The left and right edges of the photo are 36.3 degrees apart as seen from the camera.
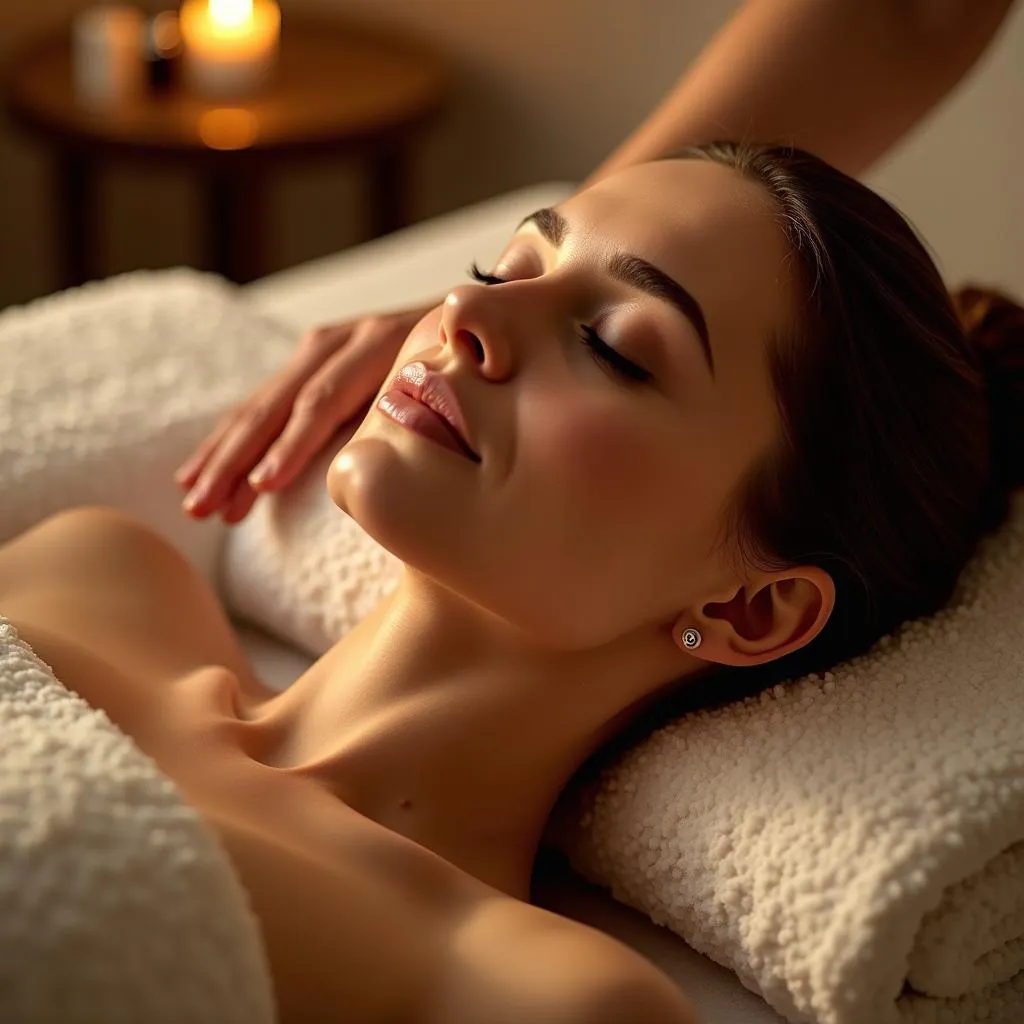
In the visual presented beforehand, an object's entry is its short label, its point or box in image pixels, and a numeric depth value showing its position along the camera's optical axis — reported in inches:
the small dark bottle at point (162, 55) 99.5
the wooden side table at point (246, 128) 95.0
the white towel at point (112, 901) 29.8
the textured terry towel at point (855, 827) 35.6
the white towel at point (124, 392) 52.3
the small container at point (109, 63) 97.4
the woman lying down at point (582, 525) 37.8
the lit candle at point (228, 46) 98.7
